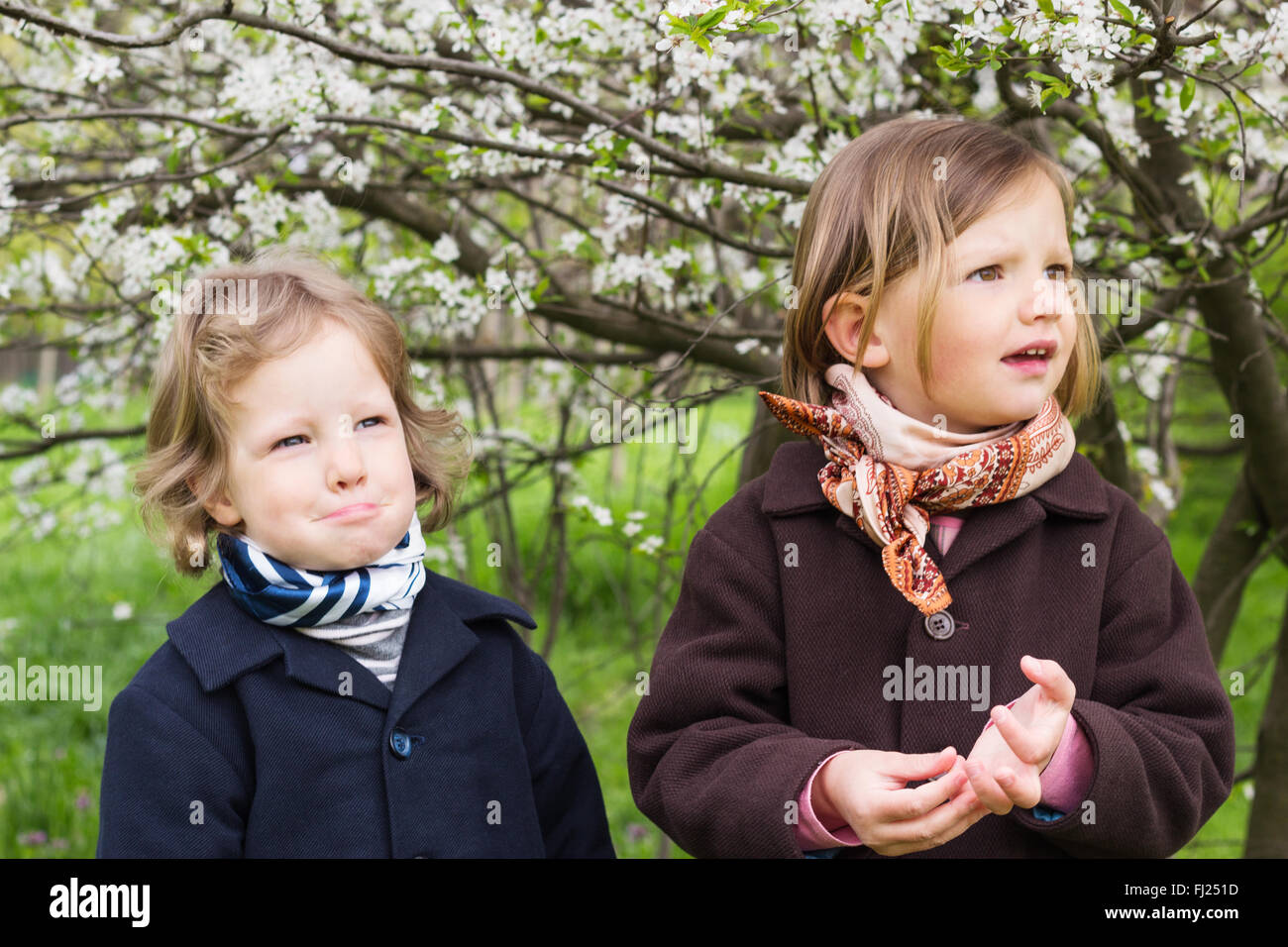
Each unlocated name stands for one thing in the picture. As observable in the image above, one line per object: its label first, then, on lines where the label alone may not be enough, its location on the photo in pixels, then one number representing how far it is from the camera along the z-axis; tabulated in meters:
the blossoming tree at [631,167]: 2.10
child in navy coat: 1.54
